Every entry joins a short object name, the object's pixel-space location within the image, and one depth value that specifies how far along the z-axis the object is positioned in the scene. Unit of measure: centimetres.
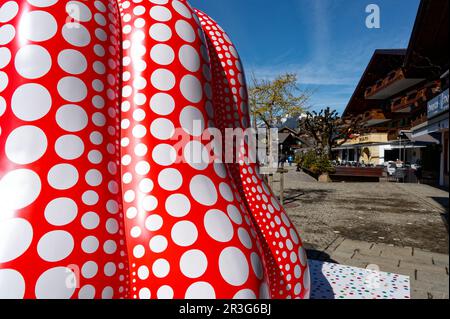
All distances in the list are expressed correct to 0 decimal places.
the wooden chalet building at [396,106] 1762
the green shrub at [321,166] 1870
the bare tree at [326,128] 2434
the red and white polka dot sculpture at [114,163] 130
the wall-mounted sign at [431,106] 1150
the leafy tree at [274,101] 1318
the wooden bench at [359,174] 1869
